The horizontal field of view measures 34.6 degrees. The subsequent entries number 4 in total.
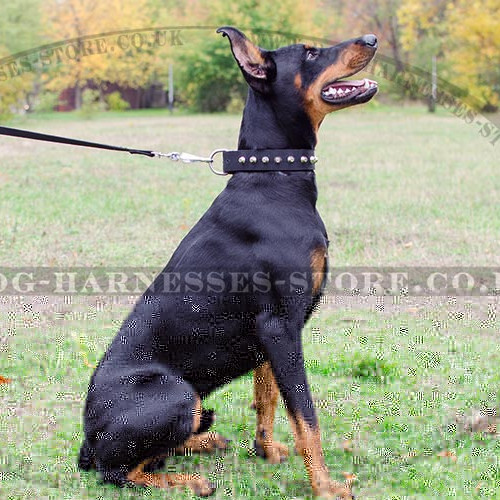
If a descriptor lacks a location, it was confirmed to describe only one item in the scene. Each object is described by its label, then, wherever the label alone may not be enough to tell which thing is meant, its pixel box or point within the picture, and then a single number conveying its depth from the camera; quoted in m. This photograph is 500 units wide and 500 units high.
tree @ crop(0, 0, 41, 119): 31.58
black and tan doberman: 3.02
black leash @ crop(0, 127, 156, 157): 3.53
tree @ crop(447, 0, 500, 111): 22.62
